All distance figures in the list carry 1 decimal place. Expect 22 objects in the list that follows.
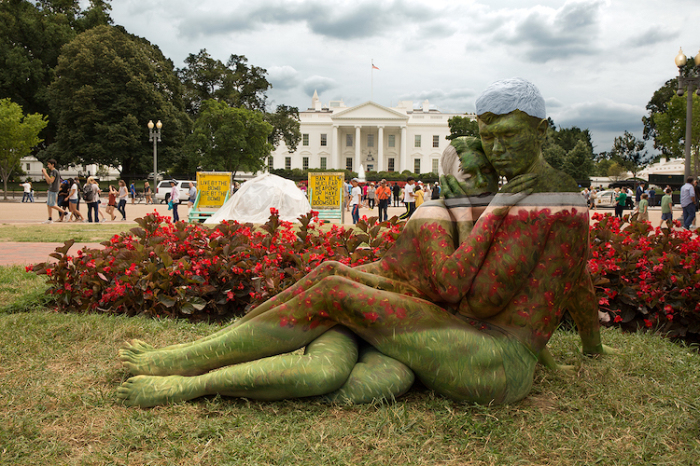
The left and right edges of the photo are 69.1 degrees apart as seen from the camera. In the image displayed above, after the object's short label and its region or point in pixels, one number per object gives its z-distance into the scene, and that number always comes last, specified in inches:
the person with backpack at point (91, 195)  587.2
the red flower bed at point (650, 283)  148.7
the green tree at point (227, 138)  1587.1
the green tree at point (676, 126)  1428.4
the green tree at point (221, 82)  2178.9
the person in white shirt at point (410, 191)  639.8
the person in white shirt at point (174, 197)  639.8
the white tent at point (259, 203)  570.6
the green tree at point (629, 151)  2722.4
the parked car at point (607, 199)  1112.2
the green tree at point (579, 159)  1315.2
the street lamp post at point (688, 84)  528.9
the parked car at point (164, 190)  1305.4
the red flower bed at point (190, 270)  159.3
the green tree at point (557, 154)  1384.1
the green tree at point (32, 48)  1599.4
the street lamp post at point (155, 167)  1136.6
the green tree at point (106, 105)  1476.4
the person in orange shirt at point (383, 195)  661.3
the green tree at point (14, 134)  1245.7
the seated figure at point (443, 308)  73.4
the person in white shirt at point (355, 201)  670.5
